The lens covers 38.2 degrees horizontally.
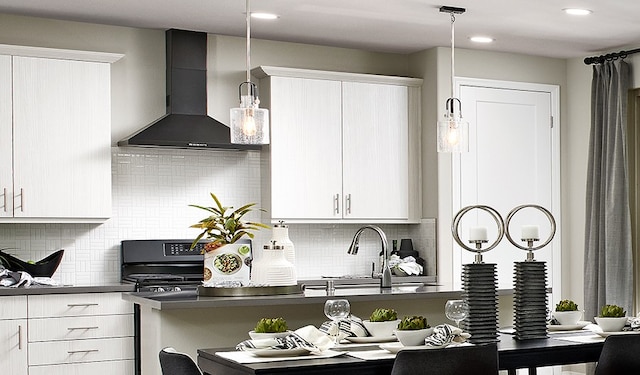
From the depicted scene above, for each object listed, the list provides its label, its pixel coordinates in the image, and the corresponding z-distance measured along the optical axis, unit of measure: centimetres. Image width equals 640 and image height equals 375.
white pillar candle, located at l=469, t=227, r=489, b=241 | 348
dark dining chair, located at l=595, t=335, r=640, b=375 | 318
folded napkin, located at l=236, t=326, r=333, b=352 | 309
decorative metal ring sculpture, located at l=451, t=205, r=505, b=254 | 348
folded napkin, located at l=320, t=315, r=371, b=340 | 340
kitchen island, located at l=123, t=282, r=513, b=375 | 402
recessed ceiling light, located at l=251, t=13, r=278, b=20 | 541
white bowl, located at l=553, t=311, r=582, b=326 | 377
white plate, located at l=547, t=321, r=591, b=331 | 371
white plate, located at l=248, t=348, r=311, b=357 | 302
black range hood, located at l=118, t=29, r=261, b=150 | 562
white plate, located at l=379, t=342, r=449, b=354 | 313
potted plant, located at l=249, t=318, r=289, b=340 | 315
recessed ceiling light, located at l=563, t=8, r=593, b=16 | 536
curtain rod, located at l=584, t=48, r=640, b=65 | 634
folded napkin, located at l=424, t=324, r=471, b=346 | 314
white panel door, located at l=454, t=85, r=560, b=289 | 655
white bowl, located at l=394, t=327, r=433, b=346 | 316
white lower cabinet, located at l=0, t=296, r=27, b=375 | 493
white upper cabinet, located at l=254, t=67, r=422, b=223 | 601
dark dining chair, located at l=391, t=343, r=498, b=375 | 283
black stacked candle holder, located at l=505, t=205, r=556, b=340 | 350
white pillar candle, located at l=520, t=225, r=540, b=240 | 355
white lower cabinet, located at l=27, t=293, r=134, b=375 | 503
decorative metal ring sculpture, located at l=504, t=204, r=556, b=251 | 356
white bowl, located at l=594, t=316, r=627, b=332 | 360
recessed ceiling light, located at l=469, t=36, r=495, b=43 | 614
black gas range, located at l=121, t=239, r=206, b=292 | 551
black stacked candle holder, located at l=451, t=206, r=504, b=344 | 340
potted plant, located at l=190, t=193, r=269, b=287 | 422
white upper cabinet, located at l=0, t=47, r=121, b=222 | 522
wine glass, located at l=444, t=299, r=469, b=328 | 324
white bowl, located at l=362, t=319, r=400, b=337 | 341
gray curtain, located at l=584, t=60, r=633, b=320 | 632
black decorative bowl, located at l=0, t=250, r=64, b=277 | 526
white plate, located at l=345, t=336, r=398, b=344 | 338
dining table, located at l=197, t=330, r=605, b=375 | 289
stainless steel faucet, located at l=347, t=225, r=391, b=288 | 453
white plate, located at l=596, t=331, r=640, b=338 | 352
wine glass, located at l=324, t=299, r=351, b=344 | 329
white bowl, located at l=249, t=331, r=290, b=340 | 315
